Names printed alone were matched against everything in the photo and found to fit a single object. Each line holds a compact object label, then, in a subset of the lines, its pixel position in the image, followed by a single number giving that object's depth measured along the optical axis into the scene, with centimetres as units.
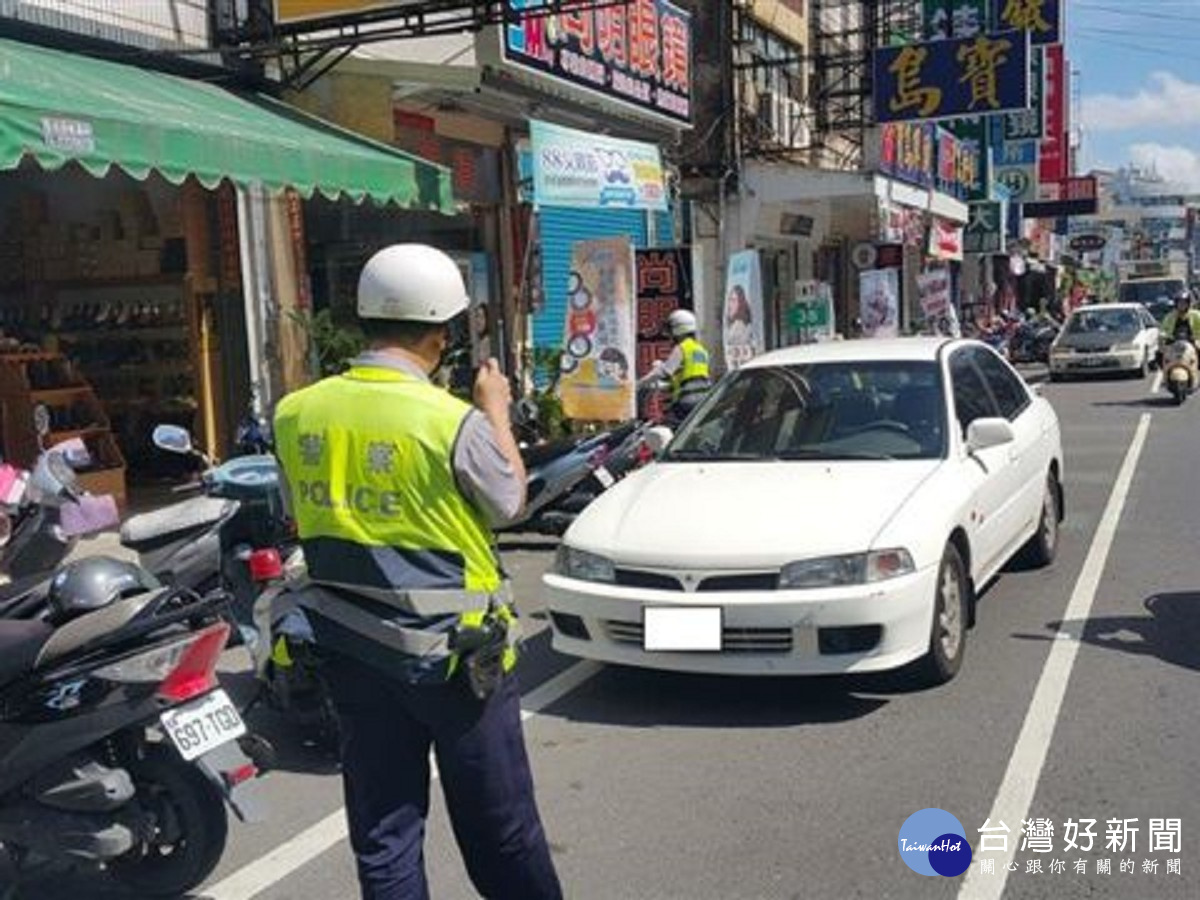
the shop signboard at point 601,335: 1229
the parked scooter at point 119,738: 368
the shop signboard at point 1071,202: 4450
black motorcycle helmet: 385
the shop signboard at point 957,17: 2545
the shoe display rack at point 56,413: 1030
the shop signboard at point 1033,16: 2602
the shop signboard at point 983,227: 3472
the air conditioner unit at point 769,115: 2308
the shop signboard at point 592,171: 1212
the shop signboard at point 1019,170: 4025
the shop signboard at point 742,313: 1512
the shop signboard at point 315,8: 1047
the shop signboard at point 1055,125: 3722
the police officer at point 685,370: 1072
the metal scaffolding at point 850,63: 2578
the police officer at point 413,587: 277
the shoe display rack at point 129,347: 1163
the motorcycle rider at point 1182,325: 1805
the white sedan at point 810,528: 509
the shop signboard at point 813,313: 2130
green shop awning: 715
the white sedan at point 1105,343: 2289
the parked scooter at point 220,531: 500
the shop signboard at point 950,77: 2189
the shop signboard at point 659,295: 1395
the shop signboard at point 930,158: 2298
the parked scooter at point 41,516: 459
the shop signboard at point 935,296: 2219
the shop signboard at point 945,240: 2817
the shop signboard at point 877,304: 2108
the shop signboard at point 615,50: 1236
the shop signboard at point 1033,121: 3581
